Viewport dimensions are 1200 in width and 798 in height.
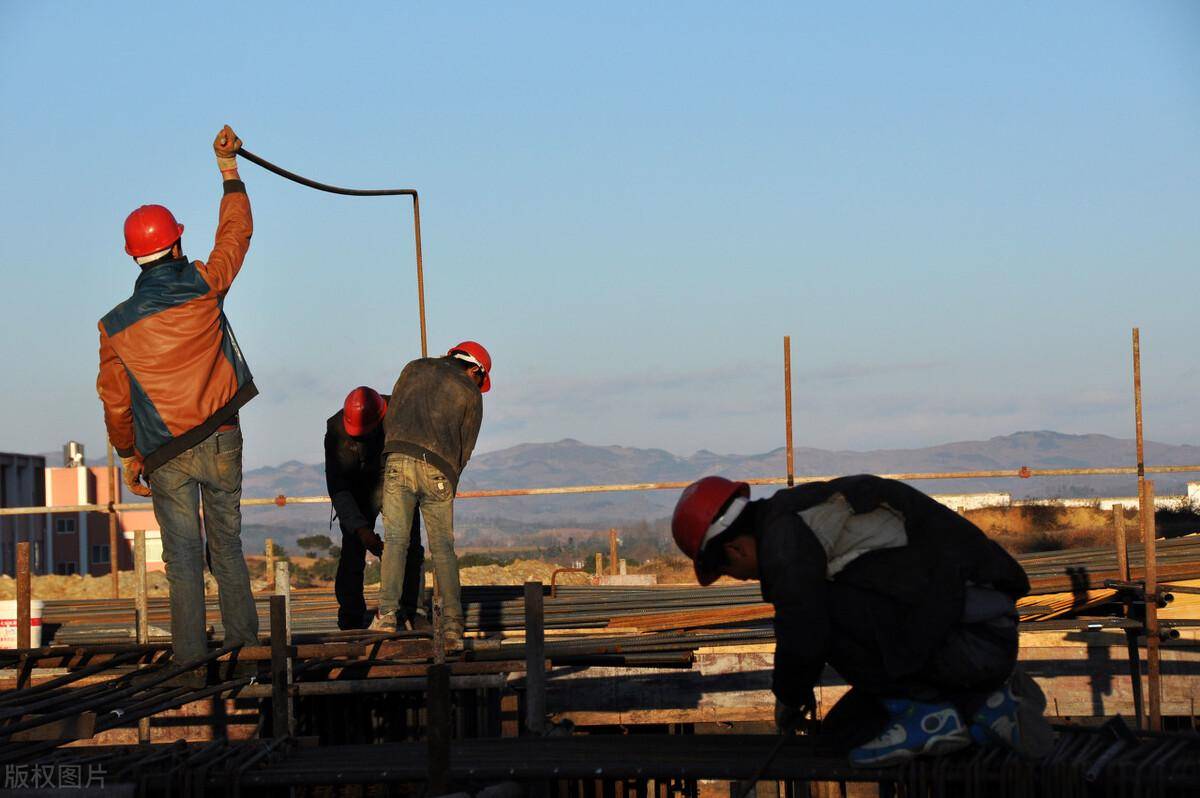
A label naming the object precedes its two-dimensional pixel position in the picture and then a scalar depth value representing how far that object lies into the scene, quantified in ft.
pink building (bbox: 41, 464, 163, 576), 239.91
